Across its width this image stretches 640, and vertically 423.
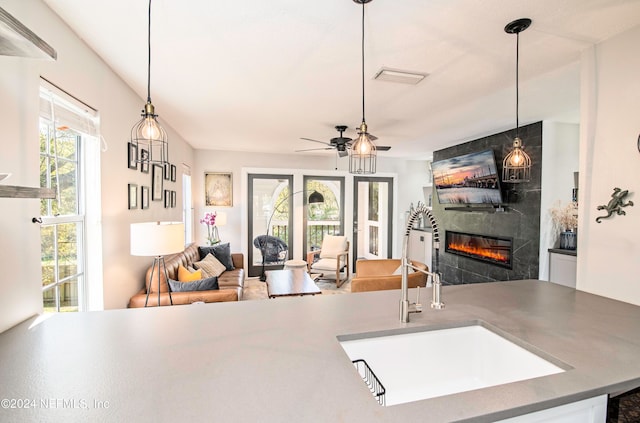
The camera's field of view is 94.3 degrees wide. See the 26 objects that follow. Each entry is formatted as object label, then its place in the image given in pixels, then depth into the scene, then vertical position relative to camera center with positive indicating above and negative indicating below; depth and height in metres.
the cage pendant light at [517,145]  1.66 +0.42
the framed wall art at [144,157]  2.90 +0.43
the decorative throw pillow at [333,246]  5.62 -0.80
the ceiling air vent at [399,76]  2.29 +1.02
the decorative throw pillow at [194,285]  2.66 -0.74
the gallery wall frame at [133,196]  2.67 +0.07
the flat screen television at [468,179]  4.16 +0.40
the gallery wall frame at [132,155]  2.63 +0.44
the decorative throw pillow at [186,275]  3.14 -0.77
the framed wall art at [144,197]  2.97 +0.07
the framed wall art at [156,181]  3.28 +0.25
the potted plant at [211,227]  5.18 -0.43
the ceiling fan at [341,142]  3.75 +0.79
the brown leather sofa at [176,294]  2.56 -0.80
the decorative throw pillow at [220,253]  4.64 -0.78
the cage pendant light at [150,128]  1.44 +0.38
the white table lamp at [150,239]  2.12 -0.26
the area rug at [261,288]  4.75 -1.46
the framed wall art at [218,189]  5.66 +0.28
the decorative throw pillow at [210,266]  4.00 -0.88
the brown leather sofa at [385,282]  2.96 -0.79
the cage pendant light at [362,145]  1.75 +0.35
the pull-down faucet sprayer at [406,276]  1.27 -0.31
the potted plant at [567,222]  3.52 -0.20
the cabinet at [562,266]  3.38 -0.72
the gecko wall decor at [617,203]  1.73 +0.02
